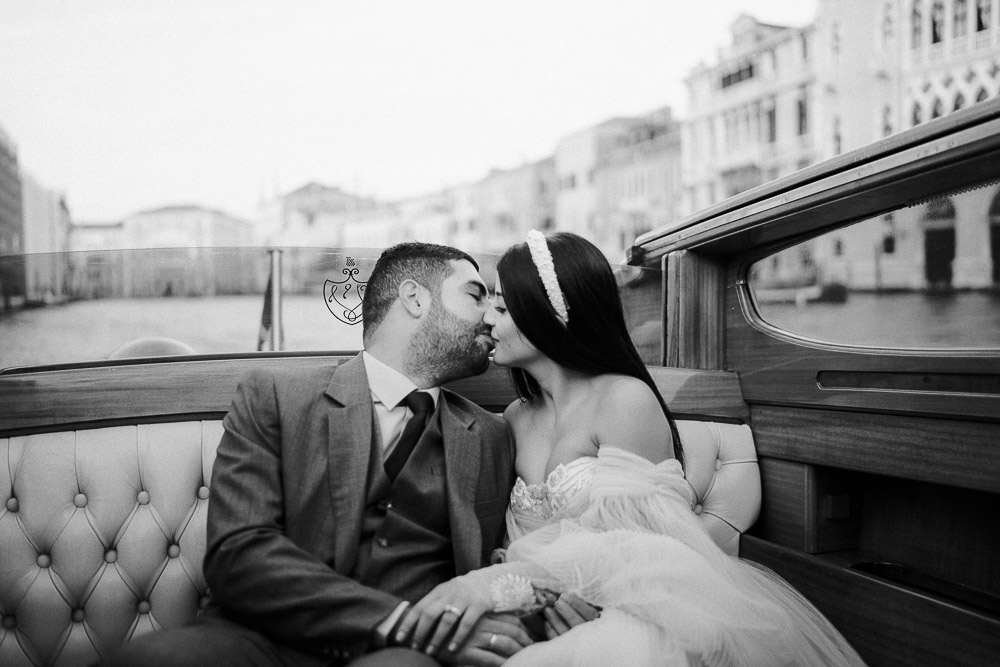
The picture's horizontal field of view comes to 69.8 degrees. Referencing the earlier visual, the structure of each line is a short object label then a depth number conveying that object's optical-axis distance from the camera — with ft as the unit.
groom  4.56
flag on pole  7.73
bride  4.54
